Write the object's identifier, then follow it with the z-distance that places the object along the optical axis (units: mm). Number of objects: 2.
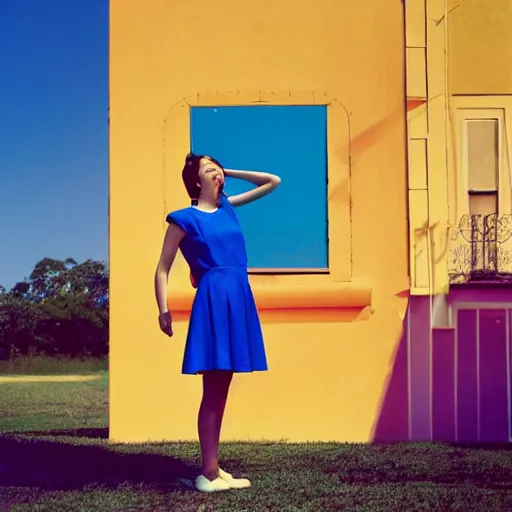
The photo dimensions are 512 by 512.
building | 6570
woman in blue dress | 4605
